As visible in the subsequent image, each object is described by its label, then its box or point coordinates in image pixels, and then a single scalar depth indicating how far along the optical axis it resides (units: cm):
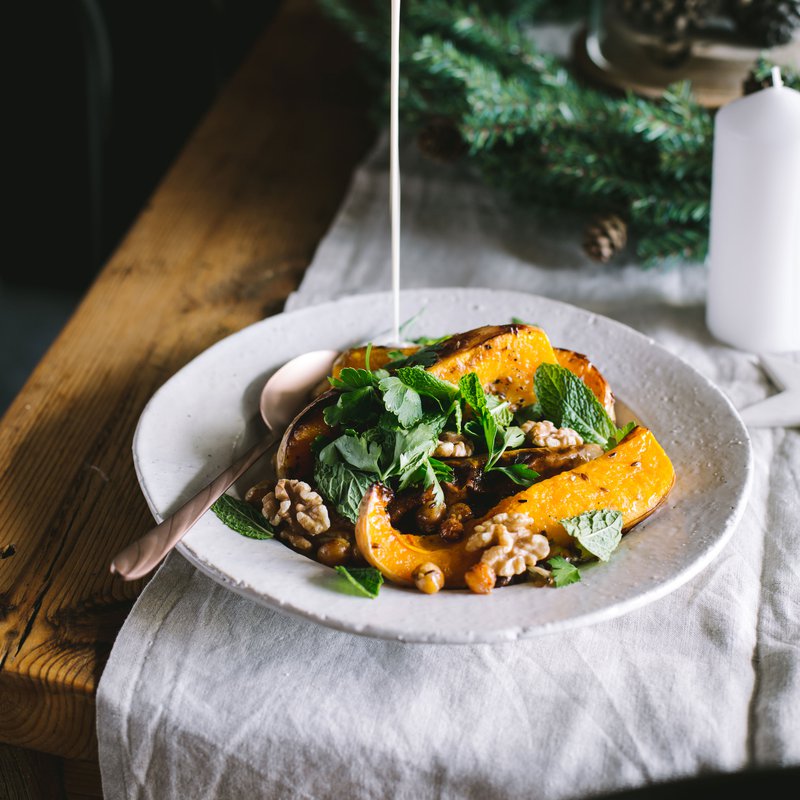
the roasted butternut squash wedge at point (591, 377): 101
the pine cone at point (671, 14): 153
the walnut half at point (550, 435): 94
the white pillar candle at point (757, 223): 119
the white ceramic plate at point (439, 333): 77
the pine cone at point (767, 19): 147
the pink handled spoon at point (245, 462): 82
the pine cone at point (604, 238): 149
